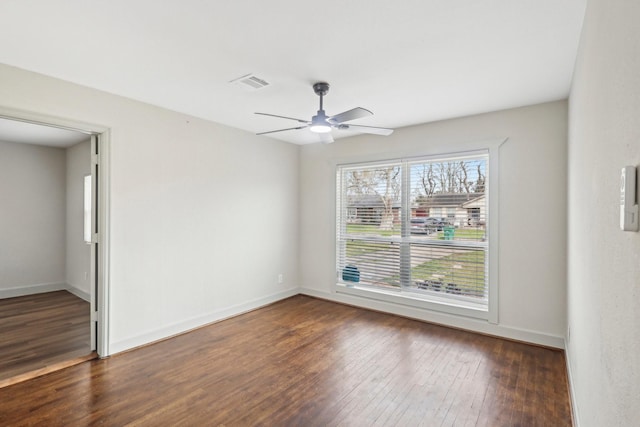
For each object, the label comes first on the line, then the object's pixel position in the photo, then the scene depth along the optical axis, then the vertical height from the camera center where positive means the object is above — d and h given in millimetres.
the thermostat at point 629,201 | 771 +35
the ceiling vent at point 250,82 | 2838 +1202
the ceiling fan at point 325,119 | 2796 +860
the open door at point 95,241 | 3252 -285
